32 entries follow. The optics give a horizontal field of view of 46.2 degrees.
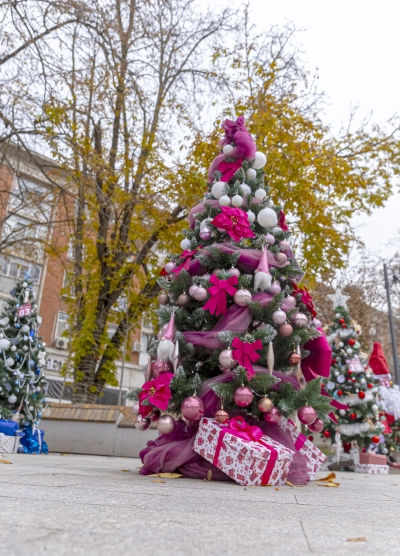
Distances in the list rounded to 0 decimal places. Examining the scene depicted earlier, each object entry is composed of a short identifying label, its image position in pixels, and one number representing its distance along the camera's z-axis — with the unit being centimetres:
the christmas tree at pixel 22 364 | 852
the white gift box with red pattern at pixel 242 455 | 339
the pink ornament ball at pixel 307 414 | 381
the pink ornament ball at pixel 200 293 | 426
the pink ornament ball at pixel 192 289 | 430
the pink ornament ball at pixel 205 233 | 464
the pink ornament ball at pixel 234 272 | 429
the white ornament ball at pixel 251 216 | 472
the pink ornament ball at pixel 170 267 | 468
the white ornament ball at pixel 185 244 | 482
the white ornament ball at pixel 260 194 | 489
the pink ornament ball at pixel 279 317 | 405
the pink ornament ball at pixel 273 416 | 387
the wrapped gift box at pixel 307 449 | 423
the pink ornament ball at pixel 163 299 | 467
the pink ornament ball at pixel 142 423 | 414
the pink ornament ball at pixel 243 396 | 371
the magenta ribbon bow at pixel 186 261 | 454
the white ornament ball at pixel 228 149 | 504
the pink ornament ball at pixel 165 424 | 384
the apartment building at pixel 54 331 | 2452
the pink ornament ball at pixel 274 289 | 432
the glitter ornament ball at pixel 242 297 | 410
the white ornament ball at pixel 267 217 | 459
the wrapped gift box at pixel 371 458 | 923
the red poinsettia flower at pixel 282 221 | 527
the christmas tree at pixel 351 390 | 950
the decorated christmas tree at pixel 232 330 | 384
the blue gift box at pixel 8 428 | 807
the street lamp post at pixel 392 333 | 1584
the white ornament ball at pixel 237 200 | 466
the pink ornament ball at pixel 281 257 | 456
